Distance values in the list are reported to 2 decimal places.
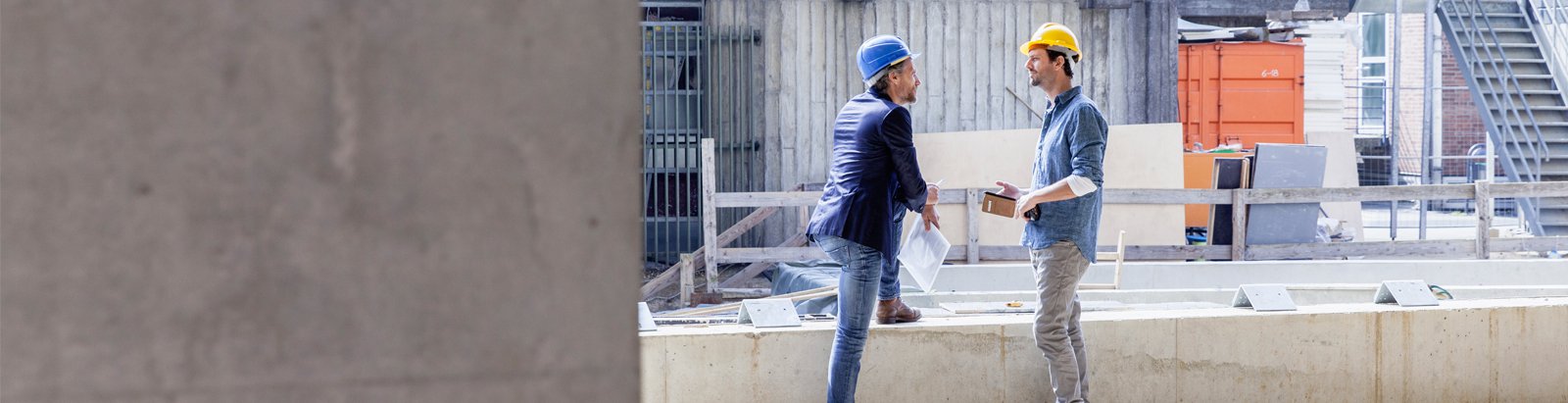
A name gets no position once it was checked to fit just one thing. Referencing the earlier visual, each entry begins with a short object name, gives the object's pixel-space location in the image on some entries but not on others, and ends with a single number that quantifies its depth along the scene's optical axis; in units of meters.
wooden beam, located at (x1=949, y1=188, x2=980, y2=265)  11.11
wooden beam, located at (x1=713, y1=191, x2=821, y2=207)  11.29
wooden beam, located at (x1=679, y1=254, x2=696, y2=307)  11.09
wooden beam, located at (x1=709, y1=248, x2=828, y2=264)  11.22
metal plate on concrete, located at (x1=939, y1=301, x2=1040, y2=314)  6.99
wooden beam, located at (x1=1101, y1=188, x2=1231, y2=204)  11.62
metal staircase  16.55
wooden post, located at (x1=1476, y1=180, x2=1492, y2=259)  11.20
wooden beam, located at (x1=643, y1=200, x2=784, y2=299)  11.76
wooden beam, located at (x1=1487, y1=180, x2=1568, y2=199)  11.45
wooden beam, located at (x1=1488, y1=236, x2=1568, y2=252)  11.54
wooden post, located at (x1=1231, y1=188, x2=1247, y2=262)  11.48
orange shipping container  16.88
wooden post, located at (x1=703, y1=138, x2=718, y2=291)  11.30
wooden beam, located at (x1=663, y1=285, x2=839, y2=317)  8.66
